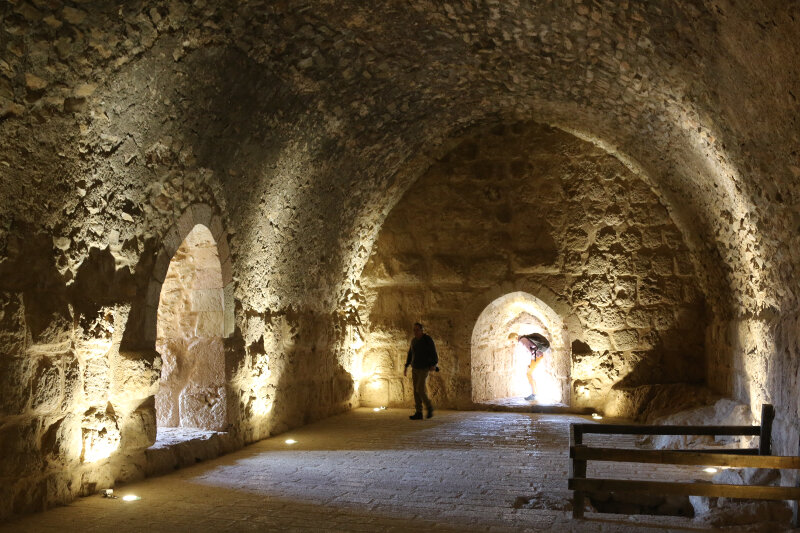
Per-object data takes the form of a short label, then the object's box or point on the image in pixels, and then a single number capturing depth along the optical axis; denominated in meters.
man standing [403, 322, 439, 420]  8.35
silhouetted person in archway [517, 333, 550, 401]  10.34
